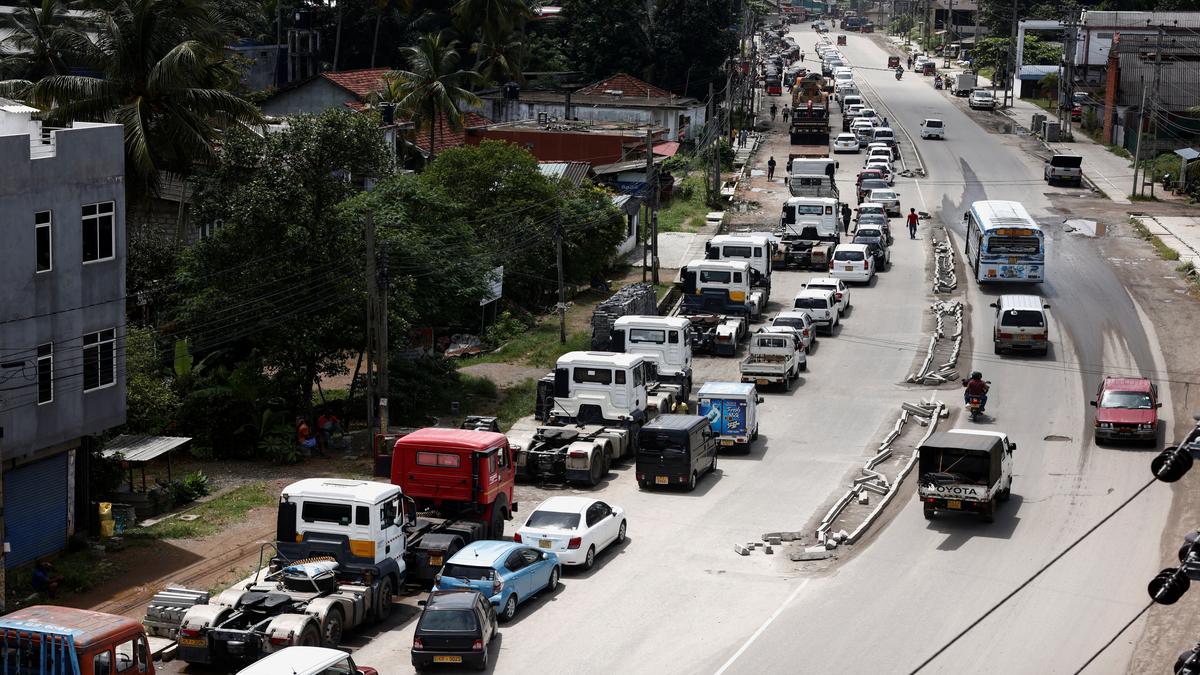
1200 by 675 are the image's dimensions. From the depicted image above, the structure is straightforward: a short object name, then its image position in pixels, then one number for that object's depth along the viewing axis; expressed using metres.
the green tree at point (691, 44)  119.06
